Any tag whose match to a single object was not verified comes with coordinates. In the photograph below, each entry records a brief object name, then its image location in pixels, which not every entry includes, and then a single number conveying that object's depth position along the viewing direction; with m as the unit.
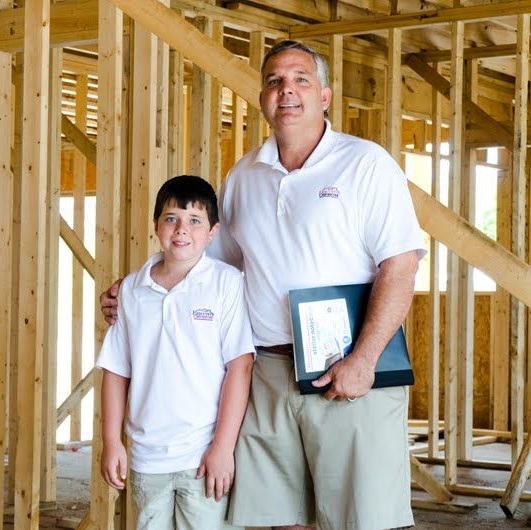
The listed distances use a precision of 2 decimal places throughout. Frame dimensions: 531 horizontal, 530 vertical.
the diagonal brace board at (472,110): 7.43
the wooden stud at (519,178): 6.21
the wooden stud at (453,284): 6.38
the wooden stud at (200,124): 6.42
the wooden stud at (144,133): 3.48
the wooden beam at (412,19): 6.27
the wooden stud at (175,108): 6.39
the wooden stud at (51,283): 5.84
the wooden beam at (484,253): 2.84
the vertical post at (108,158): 3.51
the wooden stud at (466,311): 7.02
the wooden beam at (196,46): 2.94
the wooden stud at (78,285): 8.38
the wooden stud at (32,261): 3.61
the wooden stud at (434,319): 6.83
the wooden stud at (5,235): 4.28
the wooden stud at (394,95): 6.51
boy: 2.49
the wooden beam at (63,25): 4.83
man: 2.45
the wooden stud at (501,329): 9.41
